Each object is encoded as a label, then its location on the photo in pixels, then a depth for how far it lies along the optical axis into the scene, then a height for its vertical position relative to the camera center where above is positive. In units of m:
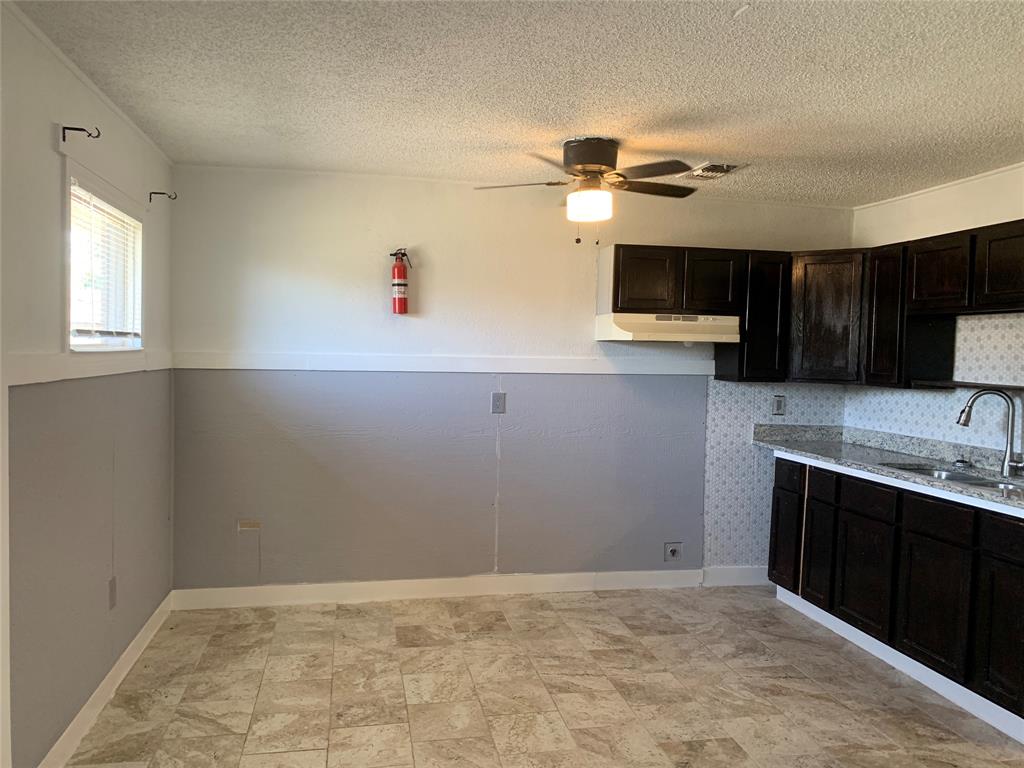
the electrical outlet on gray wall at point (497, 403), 4.41 -0.29
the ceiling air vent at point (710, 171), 3.14 +0.83
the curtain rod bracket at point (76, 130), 2.52 +0.73
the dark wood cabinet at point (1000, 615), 2.83 -0.97
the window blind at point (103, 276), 2.76 +0.28
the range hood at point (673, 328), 4.19 +0.18
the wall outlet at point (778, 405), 4.74 -0.28
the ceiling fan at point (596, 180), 3.26 +0.79
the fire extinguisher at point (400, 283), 4.16 +0.38
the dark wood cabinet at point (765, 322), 4.36 +0.24
